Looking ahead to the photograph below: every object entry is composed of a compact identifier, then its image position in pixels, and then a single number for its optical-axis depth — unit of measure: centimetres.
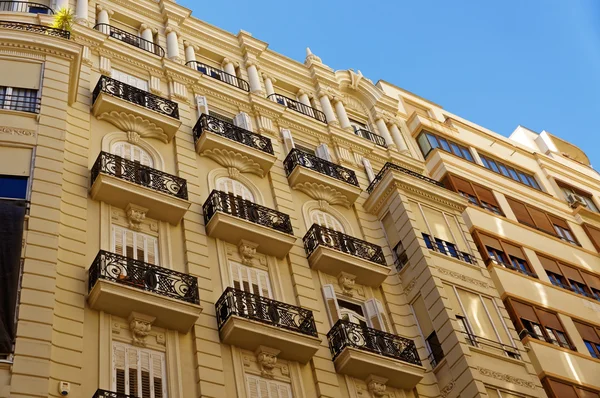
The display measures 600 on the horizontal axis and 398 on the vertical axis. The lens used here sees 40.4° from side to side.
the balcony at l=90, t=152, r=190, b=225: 2081
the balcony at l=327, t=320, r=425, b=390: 2077
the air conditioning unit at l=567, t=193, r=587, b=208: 3616
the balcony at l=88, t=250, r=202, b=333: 1808
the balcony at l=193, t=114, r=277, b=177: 2495
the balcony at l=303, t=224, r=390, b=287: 2358
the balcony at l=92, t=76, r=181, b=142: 2370
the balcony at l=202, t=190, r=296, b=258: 2209
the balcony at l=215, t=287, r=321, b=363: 1938
